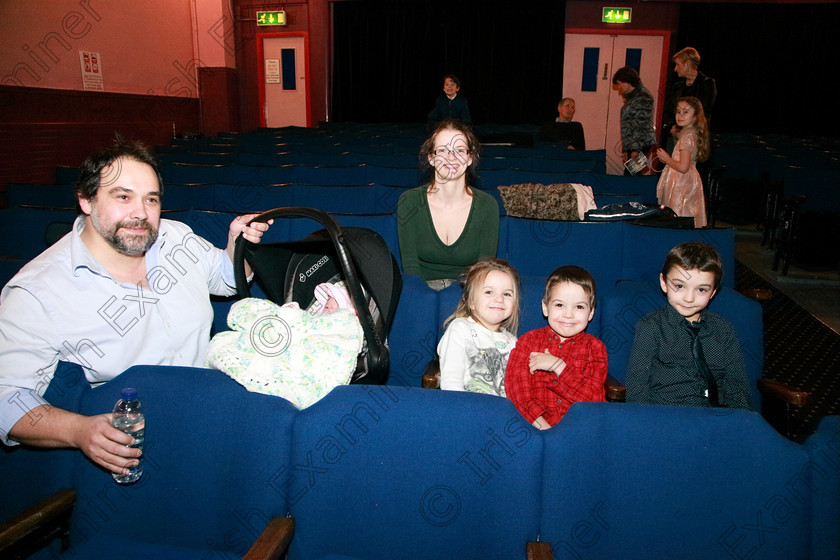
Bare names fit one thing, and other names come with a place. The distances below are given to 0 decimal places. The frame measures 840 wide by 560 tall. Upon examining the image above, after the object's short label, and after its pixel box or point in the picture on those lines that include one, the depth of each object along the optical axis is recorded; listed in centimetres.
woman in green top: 241
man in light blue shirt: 117
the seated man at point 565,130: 684
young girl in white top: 175
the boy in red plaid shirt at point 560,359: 169
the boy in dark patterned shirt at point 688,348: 169
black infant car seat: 126
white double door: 995
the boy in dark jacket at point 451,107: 759
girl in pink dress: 364
